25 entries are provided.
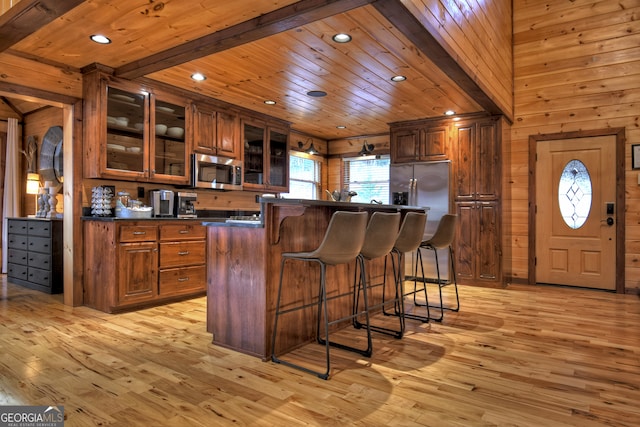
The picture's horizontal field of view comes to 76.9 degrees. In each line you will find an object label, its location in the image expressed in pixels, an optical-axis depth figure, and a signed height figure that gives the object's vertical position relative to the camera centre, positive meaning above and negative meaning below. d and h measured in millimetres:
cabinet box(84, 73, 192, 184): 3939 +827
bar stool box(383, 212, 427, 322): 3377 -198
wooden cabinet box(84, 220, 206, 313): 3771 -510
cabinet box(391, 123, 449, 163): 5805 +1017
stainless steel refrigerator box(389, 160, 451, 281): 5684 +270
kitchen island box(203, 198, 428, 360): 2648 -460
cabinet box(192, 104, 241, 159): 4852 +999
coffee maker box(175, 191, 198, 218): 4613 +77
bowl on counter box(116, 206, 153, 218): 3996 -13
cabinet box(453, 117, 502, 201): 5336 +702
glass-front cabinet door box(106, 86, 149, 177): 4016 +816
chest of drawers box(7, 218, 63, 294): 4723 -530
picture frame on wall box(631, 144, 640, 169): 4855 +656
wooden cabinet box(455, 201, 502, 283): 5312 -432
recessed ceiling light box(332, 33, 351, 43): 3145 +1370
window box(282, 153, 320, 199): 7125 +616
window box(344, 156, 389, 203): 7191 +613
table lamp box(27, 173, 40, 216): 5992 +415
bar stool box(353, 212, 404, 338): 2918 -185
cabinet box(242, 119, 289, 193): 5602 +803
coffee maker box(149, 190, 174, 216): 4461 +97
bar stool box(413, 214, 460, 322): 3799 -231
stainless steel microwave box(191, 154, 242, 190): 4785 +481
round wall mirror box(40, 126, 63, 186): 5492 +770
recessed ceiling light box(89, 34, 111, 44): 3260 +1413
